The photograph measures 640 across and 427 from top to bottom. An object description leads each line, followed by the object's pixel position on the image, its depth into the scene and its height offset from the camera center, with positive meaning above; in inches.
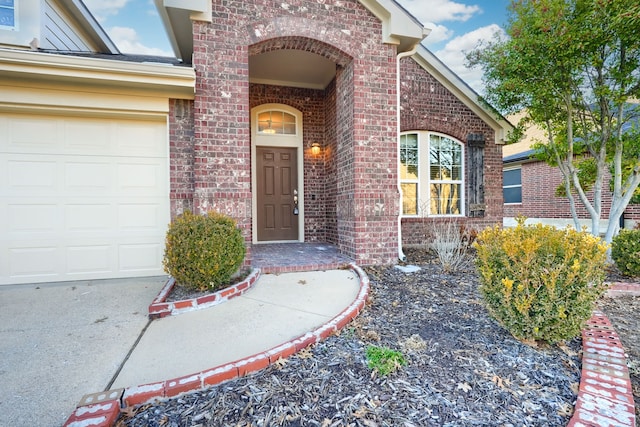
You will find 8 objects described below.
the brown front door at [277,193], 279.3 +15.2
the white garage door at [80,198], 169.9 +8.1
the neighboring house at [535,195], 490.6 +19.6
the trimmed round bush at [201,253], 137.3 -18.7
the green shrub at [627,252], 170.1 -25.6
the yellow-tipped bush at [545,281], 92.3 -22.7
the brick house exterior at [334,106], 174.2 +63.2
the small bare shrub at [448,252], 187.3 -27.1
